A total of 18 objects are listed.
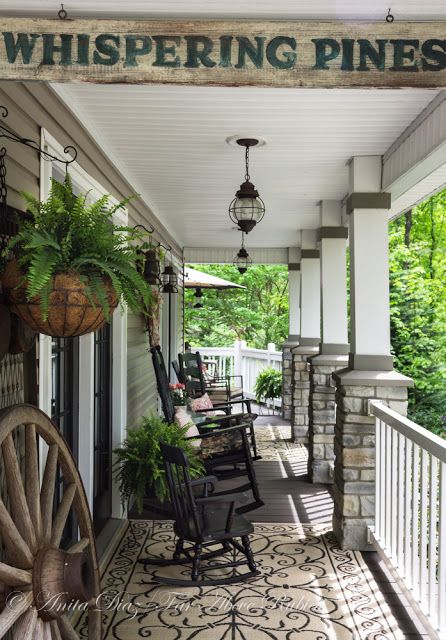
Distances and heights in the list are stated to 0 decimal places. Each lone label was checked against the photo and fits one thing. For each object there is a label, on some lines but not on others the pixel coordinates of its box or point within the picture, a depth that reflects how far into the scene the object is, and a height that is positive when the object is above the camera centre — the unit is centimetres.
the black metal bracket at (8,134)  233 +70
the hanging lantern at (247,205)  429 +76
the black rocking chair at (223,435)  416 -95
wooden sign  192 +79
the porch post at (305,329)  823 -16
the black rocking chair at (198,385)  902 -101
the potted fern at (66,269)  201 +15
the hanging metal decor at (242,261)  804 +72
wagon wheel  187 -73
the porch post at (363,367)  425 -35
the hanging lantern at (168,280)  751 +44
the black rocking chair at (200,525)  353 -120
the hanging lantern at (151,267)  520 +40
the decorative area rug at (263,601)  309 -152
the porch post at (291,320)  998 -5
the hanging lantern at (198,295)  1289 +42
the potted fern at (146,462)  426 -99
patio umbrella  1127 +62
